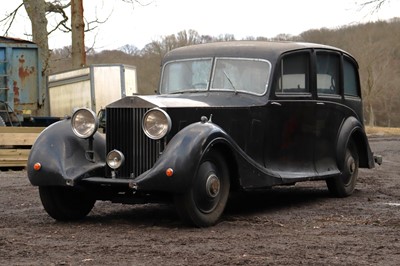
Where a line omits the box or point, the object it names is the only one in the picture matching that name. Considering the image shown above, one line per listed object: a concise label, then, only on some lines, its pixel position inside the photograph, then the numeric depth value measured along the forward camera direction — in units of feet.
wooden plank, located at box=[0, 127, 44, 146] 51.60
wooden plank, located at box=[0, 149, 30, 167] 50.85
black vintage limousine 23.81
